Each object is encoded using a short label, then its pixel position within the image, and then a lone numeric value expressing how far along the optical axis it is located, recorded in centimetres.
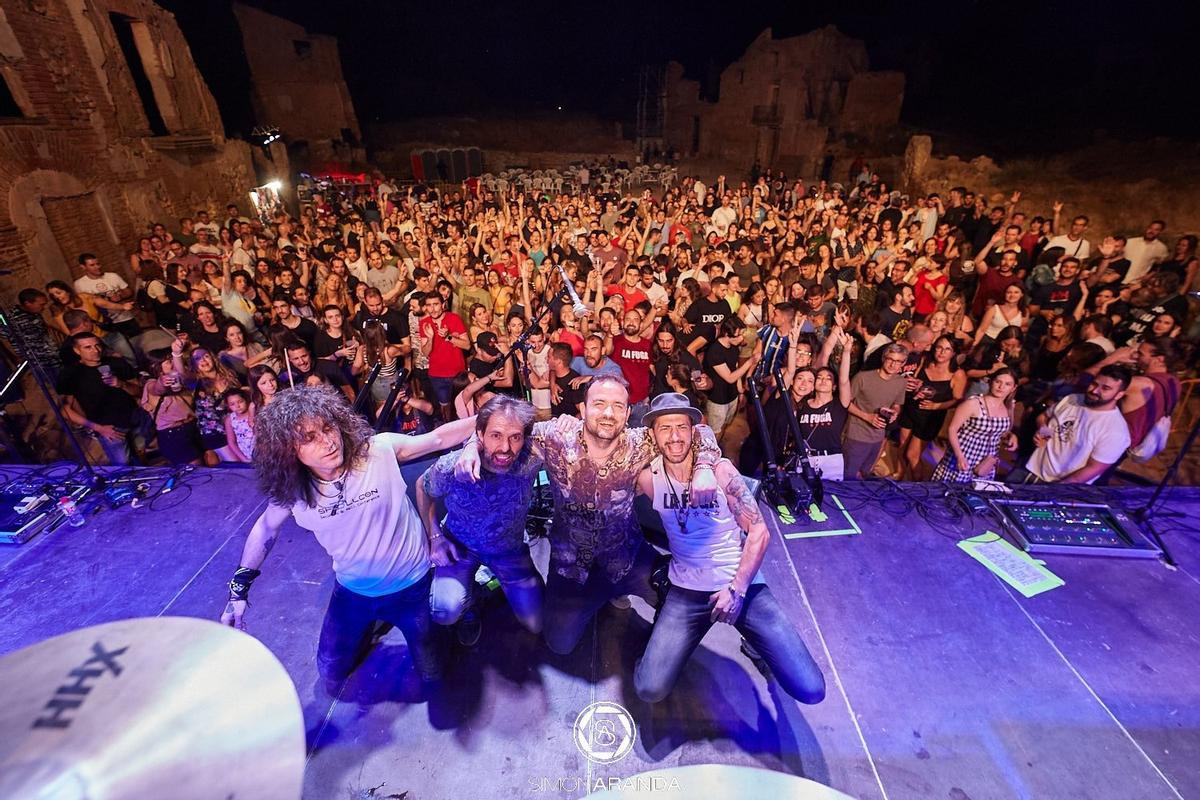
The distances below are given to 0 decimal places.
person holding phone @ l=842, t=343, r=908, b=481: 428
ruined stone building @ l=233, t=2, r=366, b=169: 2406
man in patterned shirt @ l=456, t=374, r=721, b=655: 279
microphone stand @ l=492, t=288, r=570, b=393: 466
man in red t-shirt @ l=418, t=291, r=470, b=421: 533
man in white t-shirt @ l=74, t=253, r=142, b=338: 664
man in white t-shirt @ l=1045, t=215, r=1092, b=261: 741
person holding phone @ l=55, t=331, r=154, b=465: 455
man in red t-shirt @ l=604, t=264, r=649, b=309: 631
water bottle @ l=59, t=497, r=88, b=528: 383
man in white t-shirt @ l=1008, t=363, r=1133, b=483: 386
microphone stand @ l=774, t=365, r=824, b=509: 360
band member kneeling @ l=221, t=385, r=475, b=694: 234
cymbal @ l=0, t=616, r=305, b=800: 98
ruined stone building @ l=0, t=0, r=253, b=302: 788
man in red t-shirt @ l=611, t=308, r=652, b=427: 505
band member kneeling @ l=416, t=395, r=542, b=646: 268
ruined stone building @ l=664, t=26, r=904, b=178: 2253
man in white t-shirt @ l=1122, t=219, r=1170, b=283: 707
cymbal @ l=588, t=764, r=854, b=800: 96
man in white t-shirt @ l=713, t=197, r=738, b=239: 1017
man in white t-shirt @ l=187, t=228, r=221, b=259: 838
